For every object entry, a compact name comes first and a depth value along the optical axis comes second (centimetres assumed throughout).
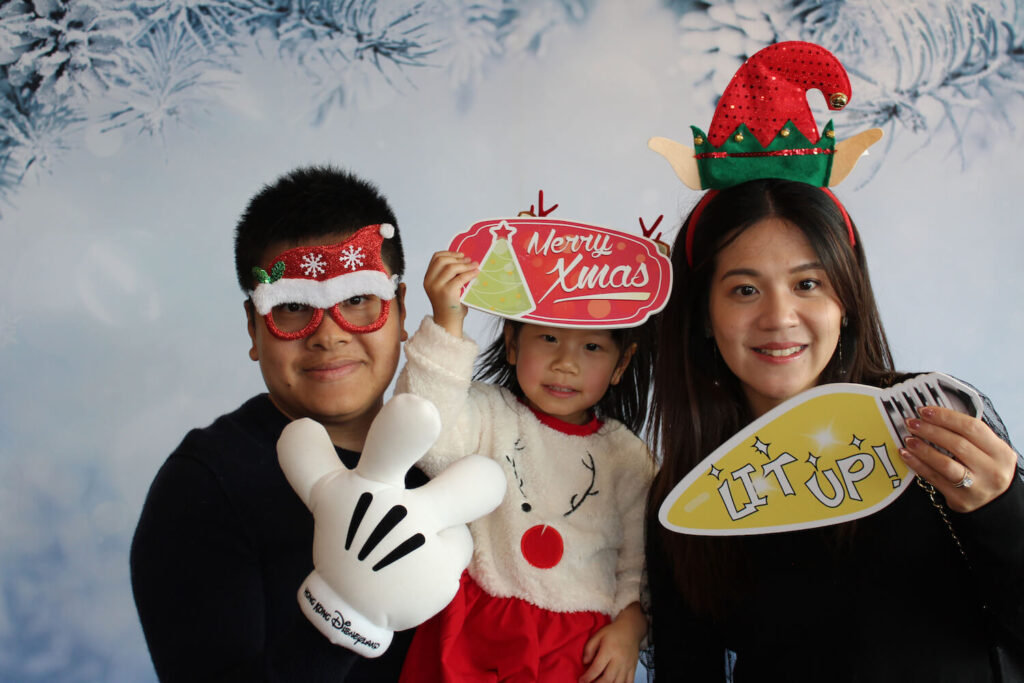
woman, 104
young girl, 127
